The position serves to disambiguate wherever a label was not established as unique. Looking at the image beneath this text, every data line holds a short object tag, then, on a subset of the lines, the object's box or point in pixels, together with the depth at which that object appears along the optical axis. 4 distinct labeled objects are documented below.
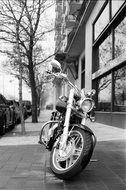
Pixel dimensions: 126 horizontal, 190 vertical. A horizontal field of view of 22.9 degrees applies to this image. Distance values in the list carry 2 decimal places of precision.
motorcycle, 4.07
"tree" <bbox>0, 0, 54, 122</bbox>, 13.30
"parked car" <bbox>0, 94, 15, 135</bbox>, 11.78
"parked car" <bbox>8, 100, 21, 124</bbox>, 16.19
